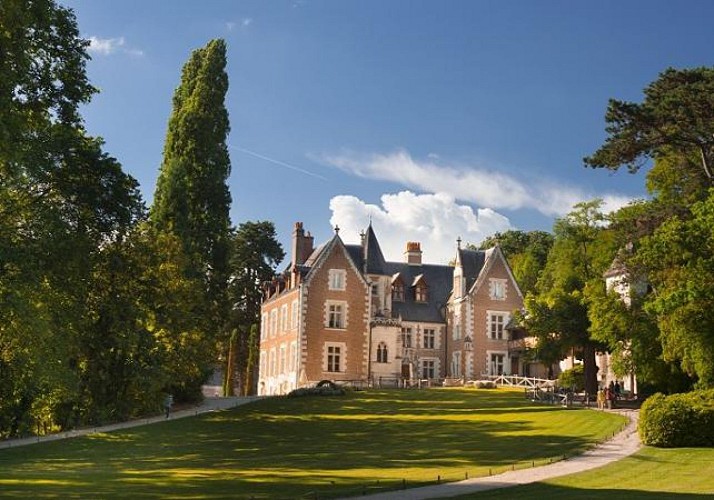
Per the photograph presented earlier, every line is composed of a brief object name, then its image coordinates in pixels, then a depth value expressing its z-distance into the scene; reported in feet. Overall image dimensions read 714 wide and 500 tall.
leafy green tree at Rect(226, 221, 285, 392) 253.03
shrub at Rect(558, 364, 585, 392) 168.86
